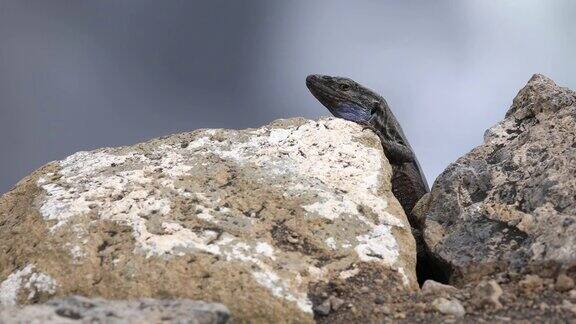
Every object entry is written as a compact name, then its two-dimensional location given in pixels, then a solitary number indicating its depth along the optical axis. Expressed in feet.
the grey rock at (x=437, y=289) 30.78
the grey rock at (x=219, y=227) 29.81
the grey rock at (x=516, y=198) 32.65
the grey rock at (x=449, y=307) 28.22
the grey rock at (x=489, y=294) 28.41
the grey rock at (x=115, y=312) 22.16
